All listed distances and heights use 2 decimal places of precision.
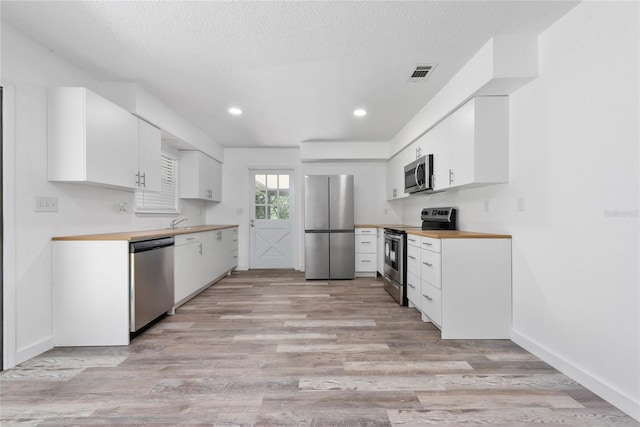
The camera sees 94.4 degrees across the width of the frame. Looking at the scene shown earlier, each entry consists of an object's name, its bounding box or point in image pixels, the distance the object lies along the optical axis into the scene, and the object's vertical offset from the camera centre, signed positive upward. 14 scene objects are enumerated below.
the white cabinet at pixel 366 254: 5.18 -0.68
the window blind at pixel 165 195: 3.72 +0.27
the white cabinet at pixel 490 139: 2.61 +0.67
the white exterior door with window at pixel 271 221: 6.03 -0.13
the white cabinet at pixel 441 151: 3.14 +0.72
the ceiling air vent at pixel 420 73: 2.70 +1.35
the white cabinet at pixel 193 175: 4.76 +0.65
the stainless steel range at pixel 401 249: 3.53 -0.44
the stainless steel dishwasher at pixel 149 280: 2.52 -0.61
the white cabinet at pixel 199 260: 3.42 -0.63
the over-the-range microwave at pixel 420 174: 3.55 +0.51
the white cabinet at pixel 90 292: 2.41 -0.64
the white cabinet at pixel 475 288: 2.57 -0.64
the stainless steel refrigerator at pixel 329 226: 5.04 -0.19
